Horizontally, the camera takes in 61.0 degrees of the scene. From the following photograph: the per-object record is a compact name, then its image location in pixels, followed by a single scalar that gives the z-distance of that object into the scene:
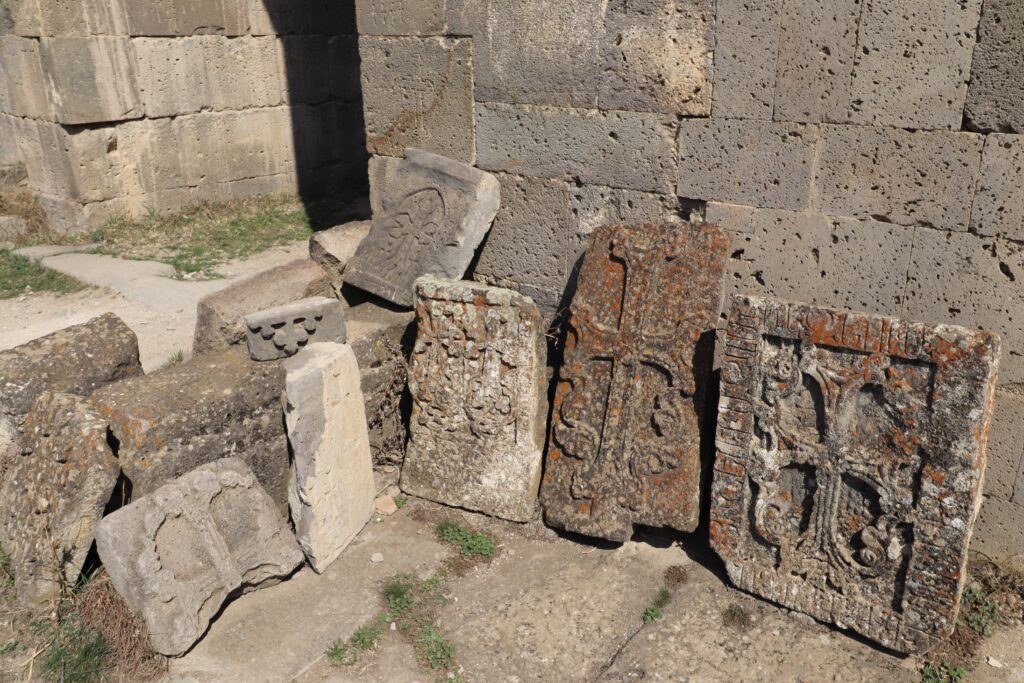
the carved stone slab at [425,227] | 4.65
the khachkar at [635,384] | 3.65
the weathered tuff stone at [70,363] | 3.84
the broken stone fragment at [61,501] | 3.33
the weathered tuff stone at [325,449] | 3.63
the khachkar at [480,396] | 3.95
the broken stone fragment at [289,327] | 3.96
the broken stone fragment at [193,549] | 3.22
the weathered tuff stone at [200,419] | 3.57
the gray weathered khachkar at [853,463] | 3.00
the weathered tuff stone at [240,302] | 4.27
